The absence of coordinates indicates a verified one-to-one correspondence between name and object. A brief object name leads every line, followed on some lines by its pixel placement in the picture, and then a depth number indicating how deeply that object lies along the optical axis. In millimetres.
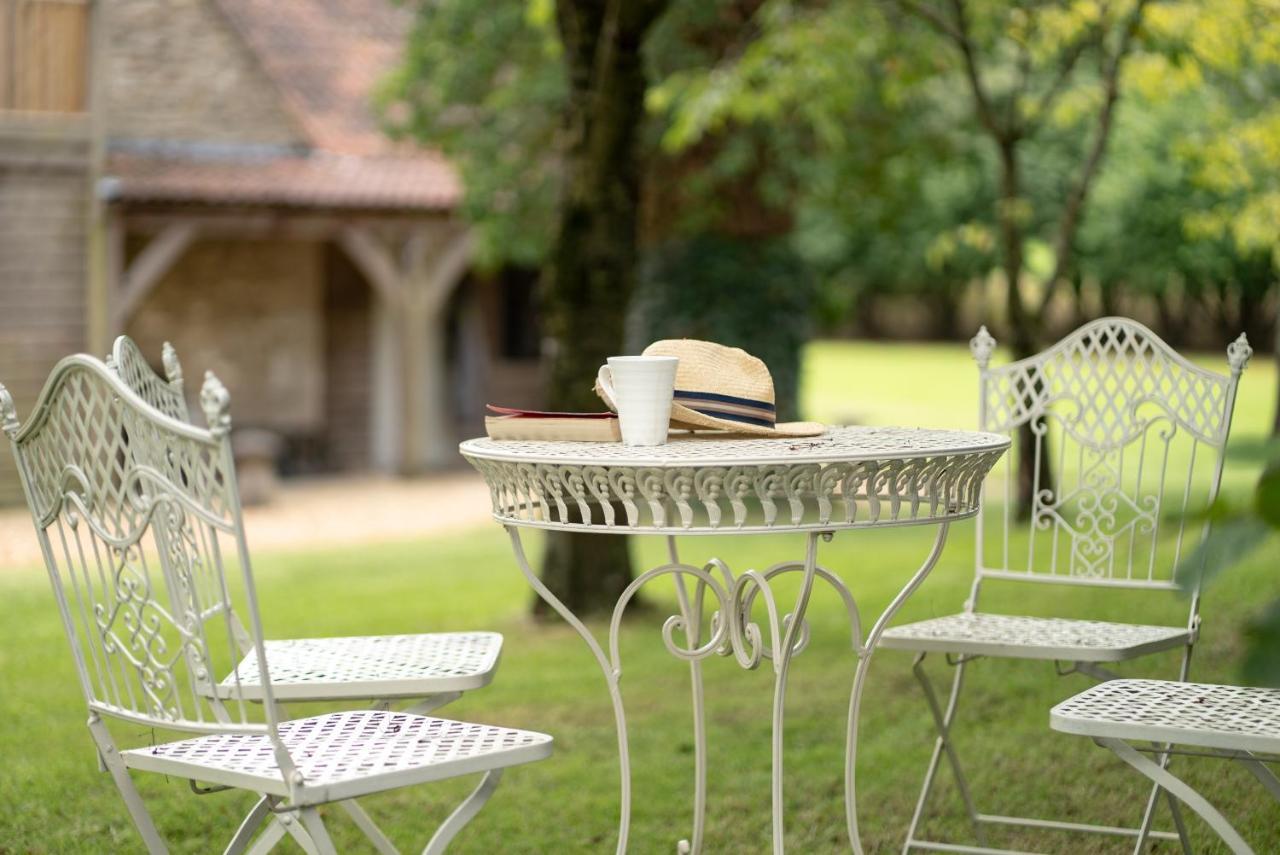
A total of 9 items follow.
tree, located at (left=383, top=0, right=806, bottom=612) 6602
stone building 12398
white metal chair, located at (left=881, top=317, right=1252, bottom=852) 3393
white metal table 2688
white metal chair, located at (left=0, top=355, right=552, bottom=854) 2303
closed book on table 3039
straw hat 3125
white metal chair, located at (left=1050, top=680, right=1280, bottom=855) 2582
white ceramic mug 2891
